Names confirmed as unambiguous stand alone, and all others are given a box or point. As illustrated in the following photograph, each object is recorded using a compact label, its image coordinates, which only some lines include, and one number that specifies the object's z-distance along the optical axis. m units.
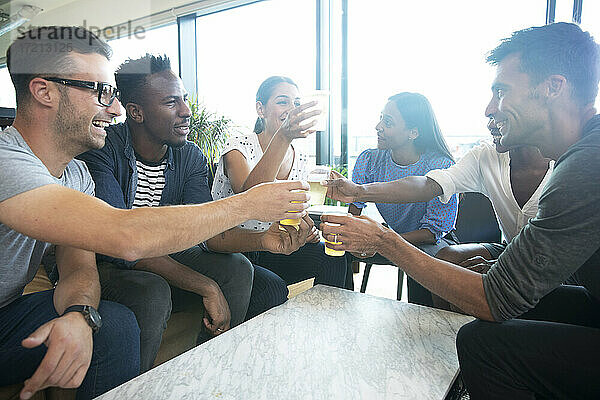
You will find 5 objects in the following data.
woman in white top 1.74
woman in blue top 2.21
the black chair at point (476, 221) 2.38
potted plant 4.14
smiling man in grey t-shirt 0.91
